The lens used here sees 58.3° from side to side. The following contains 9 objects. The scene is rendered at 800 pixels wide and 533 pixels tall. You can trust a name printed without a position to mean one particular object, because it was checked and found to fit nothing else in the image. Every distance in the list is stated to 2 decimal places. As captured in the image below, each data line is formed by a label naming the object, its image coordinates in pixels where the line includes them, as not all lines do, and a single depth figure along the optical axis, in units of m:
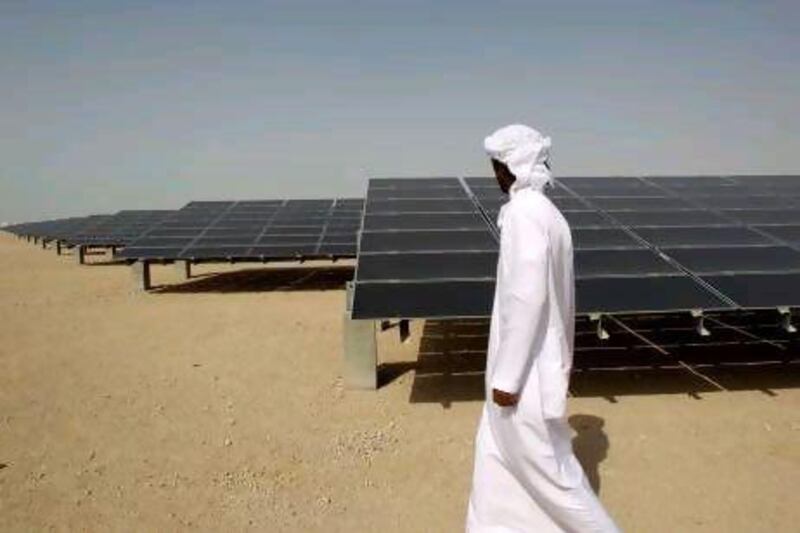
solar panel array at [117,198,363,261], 18.83
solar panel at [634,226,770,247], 10.59
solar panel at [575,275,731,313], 8.43
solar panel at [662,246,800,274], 9.52
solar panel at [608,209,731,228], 11.66
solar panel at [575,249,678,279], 9.34
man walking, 3.85
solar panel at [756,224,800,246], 10.80
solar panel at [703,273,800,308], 8.53
